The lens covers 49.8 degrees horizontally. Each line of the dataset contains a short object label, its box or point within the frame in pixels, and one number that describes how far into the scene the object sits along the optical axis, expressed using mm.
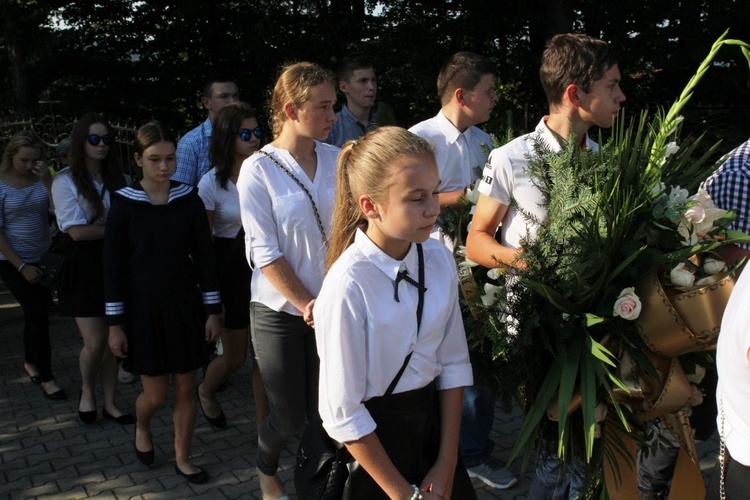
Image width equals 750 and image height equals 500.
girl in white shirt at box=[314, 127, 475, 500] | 2250
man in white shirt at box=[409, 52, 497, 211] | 4195
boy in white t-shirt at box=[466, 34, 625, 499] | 3053
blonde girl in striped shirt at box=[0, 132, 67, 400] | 5840
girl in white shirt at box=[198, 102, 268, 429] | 4789
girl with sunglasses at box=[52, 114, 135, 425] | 5070
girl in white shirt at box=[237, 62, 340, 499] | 3418
